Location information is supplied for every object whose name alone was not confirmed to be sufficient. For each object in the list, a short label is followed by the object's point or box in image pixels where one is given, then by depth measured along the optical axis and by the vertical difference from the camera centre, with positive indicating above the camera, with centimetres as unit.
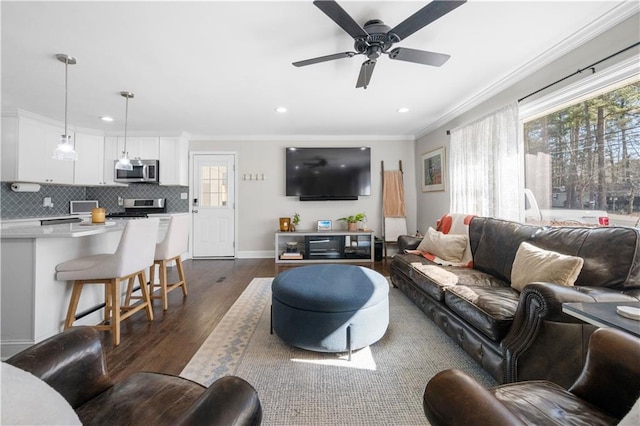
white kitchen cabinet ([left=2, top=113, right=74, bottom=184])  359 +100
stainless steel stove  474 +22
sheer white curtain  264 +60
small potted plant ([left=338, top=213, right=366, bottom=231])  471 -8
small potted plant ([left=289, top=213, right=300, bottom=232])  482 -11
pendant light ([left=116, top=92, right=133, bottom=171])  303 +71
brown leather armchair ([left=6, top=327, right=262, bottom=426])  66 -55
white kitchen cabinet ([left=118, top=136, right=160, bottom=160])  461 +130
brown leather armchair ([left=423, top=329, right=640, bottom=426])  64 -53
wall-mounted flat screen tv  484 +86
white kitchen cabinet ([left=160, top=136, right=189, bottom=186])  461 +105
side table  91 -39
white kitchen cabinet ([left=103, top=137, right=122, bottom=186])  464 +114
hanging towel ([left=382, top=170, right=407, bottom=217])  496 +43
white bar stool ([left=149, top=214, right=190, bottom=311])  262 -34
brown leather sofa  124 -55
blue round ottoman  172 -68
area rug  131 -100
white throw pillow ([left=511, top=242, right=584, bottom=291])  154 -33
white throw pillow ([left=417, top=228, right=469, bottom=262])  271 -32
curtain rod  172 +117
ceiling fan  146 +125
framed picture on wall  409 +80
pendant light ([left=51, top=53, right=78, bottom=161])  222 +62
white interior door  490 +24
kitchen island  176 -49
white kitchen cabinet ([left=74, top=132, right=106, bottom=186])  434 +104
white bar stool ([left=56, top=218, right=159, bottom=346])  191 -40
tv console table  456 -56
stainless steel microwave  442 +80
